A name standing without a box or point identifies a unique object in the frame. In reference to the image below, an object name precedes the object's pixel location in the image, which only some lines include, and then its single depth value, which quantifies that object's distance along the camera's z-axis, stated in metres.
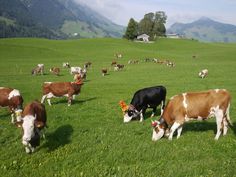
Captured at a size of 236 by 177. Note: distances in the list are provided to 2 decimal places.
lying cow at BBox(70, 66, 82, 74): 45.51
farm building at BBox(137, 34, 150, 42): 130.82
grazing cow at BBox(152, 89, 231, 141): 13.78
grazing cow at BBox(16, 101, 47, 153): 11.71
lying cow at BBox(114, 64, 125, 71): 54.47
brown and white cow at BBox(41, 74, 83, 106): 22.53
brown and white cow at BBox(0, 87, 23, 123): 17.81
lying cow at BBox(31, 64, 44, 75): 47.50
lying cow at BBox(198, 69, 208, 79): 42.72
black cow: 17.86
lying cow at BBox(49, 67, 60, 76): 46.53
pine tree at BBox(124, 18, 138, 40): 129.50
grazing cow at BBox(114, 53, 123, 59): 82.62
